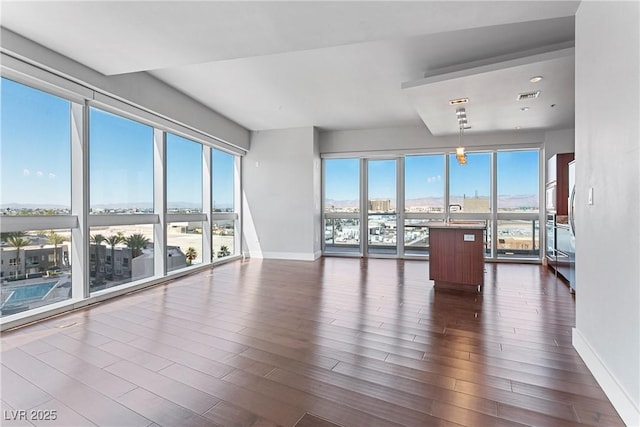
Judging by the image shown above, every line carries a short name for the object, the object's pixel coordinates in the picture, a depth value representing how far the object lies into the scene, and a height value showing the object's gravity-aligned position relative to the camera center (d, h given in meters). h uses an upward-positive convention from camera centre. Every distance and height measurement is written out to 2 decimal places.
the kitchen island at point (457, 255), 4.32 -0.63
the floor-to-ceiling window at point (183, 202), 5.32 +0.14
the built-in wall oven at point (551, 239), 5.38 -0.53
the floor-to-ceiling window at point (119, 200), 4.02 +0.15
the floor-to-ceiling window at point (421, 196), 7.28 +0.32
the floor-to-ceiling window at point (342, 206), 7.75 +0.10
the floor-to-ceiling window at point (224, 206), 6.60 +0.10
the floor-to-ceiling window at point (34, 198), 3.09 +0.13
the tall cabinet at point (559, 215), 4.67 -0.10
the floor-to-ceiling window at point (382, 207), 7.56 +0.07
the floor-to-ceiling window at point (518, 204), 6.74 +0.11
